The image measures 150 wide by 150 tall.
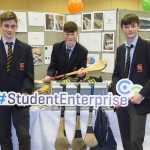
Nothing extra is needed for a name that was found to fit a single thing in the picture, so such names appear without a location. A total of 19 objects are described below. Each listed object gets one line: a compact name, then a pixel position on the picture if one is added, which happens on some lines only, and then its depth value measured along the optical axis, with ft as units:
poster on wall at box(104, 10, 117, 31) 8.95
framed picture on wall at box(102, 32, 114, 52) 9.19
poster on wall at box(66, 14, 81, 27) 9.61
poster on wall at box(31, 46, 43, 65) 9.59
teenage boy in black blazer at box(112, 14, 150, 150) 5.17
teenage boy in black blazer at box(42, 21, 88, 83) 7.38
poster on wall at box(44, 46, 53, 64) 9.83
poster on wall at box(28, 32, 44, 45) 9.38
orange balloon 10.74
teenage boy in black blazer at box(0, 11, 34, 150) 5.53
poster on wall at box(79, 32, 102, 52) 9.48
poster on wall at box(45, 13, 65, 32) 9.55
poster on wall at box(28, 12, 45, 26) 9.23
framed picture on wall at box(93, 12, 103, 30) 9.21
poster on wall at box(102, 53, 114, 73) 9.38
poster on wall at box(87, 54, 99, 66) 9.61
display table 6.30
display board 9.04
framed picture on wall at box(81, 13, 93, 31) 9.38
